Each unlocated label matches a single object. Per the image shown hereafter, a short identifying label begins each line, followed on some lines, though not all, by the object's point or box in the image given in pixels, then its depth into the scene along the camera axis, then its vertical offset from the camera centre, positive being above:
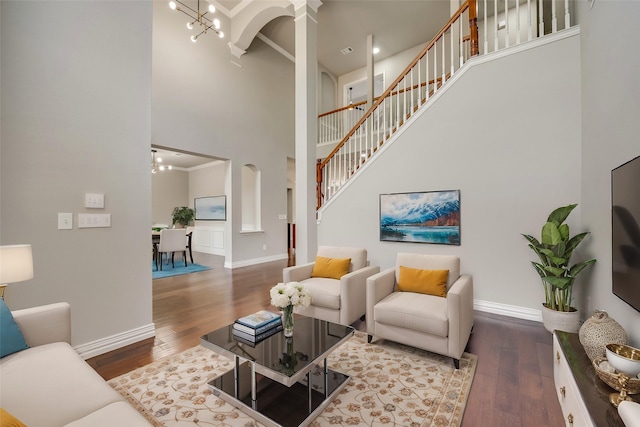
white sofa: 1.10 -0.78
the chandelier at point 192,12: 5.20 +3.91
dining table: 6.55 -0.65
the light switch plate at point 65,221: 2.35 -0.05
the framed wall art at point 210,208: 7.95 +0.18
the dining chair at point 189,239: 7.18 -0.67
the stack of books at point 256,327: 1.88 -0.79
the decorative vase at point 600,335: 1.56 -0.70
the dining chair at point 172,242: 6.21 -0.62
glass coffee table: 1.64 -1.16
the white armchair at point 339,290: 2.84 -0.80
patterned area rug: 1.71 -1.24
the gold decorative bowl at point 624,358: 1.32 -0.73
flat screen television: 1.51 -0.12
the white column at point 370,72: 6.76 +3.42
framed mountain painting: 3.68 -0.07
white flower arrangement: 1.87 -0.56
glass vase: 1.94 -0.74
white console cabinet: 1.19 -0.86
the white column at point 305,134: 4.46 +1.26
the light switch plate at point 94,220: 2.46 -0.05
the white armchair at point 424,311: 2.21 -0.83
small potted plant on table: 8.49 -0.05
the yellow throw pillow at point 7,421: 0.75 -0.56
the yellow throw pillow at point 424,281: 2.68 -0.67
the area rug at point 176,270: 5.68 -1.20
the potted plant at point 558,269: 2.62 -0.55
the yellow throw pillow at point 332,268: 3.30 -0.65
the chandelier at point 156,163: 7.77 +1.49
